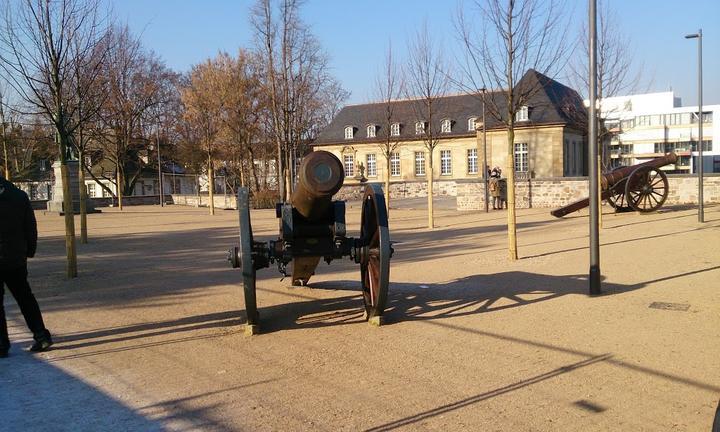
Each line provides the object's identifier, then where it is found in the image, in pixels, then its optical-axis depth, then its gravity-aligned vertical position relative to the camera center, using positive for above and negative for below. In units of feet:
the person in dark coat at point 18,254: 20.65 -1.88
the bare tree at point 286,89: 72.69 +11.89
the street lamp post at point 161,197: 146.55 -1.18
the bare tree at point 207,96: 142.31 +21.66
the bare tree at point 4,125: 87.43 +10.83
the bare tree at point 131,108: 146.30 +20.42
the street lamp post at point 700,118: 60.59 +5.59
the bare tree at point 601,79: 61.73 +9.74
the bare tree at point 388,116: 75.51 +8.23
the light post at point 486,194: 97.40 -1.88
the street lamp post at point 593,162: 27.86 +0.74
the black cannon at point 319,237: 21.88 -1.90
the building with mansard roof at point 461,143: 154.43 +11.10
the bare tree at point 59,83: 35.37 +6.46
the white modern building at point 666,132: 261.65 +18.86
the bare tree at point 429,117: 67.63 +7.71
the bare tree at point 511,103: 38.60 +4.82
